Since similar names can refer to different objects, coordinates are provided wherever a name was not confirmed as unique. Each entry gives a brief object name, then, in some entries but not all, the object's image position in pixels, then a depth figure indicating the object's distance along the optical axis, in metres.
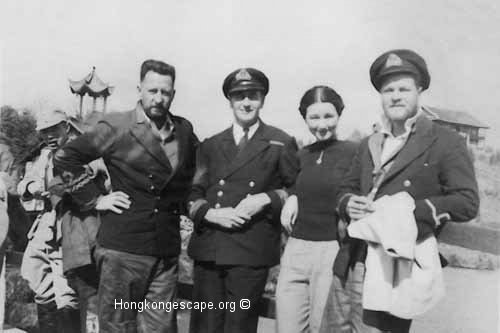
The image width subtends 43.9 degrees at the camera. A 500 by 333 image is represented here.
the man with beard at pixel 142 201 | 3.62
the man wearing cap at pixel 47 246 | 4.21
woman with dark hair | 3.34
